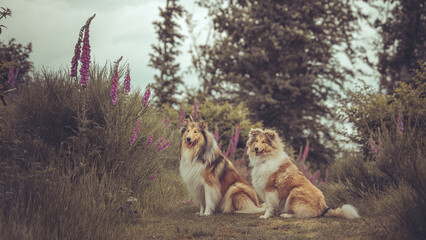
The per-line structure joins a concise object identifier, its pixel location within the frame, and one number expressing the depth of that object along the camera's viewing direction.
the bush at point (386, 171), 4.10
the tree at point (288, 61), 20.88
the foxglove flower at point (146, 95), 6.19
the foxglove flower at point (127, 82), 5.73
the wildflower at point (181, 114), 10.08
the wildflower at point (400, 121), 7.41
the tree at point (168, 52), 21.61
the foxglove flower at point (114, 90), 5.27
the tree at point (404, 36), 19.67
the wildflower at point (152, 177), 6.65
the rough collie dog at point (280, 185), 6.03
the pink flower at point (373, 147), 7.46
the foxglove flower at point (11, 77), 6.90
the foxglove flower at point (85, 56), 5.09
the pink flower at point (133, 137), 5.82
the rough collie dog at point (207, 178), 6.58
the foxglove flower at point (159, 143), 6.93
